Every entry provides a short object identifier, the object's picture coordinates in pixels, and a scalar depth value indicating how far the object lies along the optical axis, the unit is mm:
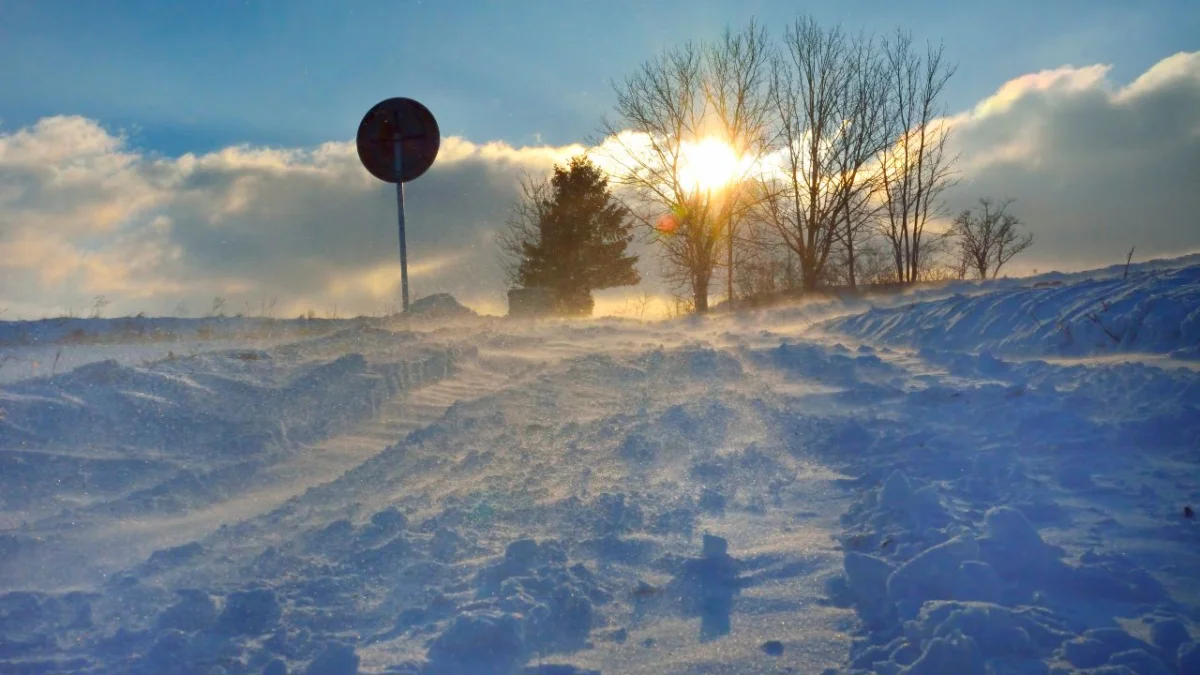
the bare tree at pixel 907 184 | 24641
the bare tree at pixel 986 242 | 38469
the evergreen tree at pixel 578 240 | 30516
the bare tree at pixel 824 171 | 24016
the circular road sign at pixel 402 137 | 11680
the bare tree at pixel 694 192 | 24438
